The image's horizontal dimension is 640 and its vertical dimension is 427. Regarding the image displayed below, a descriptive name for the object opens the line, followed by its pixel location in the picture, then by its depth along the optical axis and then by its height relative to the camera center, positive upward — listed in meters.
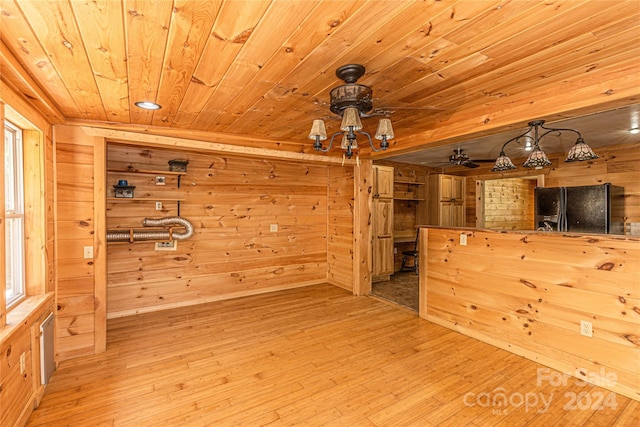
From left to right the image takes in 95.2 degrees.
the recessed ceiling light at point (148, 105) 2.46 +0.92
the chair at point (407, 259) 6.29 -1.06
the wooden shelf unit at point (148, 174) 3.71 +0.42
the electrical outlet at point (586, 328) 2.42 -0.99
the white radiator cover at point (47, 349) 2.25 -1.10
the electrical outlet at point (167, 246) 4.07 -0.48
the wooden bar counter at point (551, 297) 2.27 -0.82
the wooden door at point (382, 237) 5.38 -0.49
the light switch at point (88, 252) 2.87 -0.39
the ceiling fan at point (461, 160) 4.30 +0.76
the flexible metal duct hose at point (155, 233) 3.68 -0.28
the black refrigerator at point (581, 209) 4.08 +0.01
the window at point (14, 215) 2.23 -0.02
